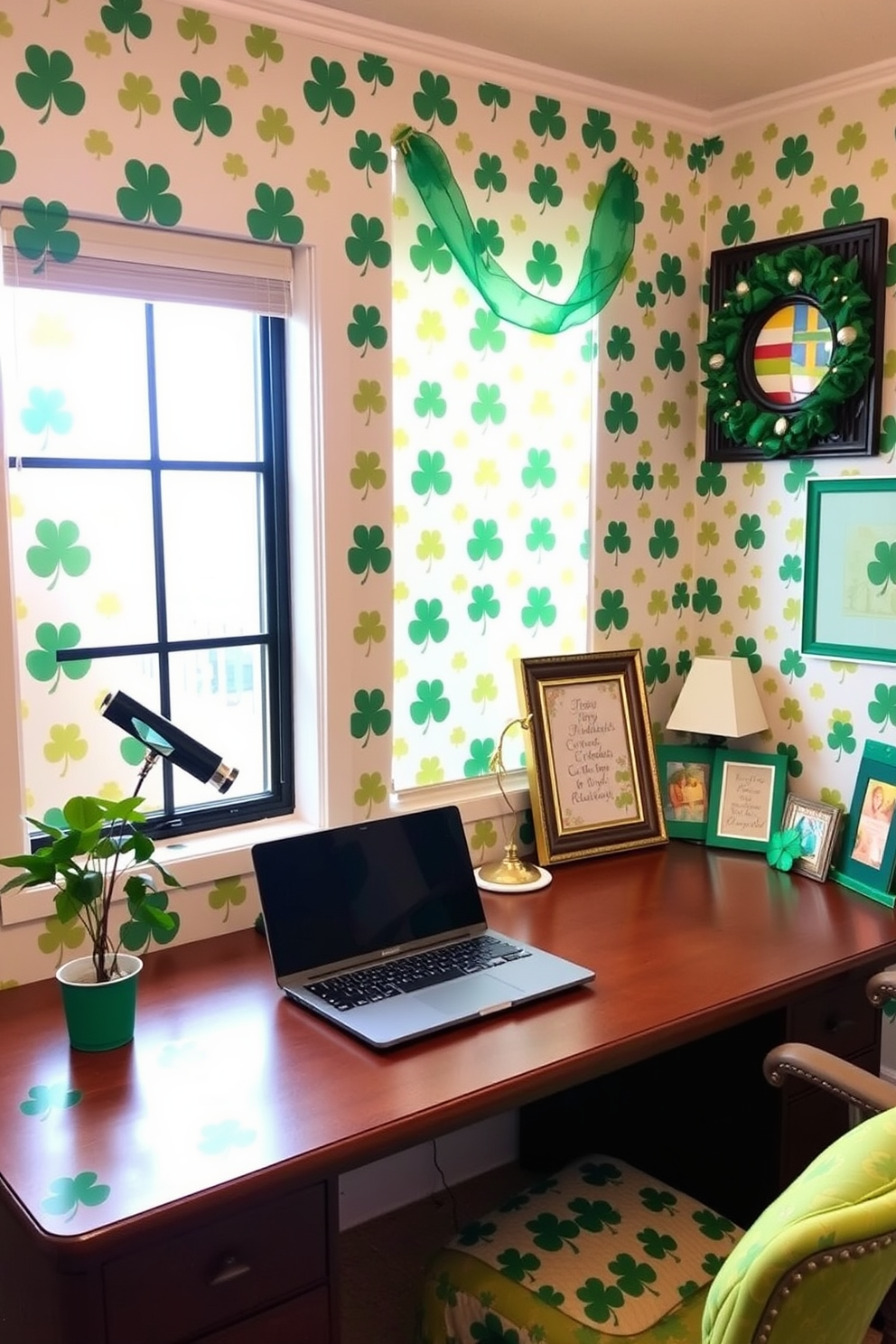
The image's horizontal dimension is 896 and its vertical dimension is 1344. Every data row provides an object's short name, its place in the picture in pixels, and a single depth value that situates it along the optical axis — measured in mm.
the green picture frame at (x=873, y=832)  2281
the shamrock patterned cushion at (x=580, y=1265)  1715
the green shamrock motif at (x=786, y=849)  2443
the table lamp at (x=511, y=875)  2320
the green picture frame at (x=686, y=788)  2635
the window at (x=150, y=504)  1918
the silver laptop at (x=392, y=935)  1785
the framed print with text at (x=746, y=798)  2576
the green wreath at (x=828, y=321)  2354
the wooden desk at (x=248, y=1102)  1334
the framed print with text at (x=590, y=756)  2467
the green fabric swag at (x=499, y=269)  2182
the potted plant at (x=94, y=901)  1626
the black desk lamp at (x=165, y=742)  1803
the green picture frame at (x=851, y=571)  2404
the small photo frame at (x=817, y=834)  2396
